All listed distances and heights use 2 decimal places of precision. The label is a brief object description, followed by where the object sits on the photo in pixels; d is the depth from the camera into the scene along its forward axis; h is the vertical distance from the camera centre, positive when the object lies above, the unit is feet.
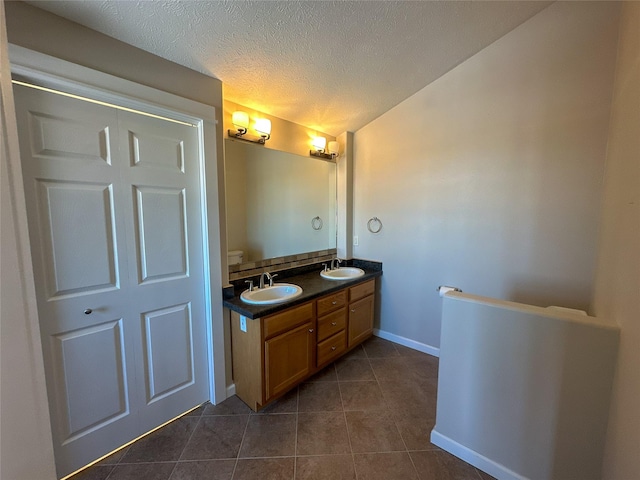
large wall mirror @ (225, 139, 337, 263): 7.42 +0.53
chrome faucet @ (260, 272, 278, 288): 7.22 -1.72
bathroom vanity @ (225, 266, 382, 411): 6.02 -3.12
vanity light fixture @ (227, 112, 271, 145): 6.72 +2.44
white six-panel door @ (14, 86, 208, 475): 4.25 -0.91
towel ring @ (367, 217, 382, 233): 9.68 -0.26
